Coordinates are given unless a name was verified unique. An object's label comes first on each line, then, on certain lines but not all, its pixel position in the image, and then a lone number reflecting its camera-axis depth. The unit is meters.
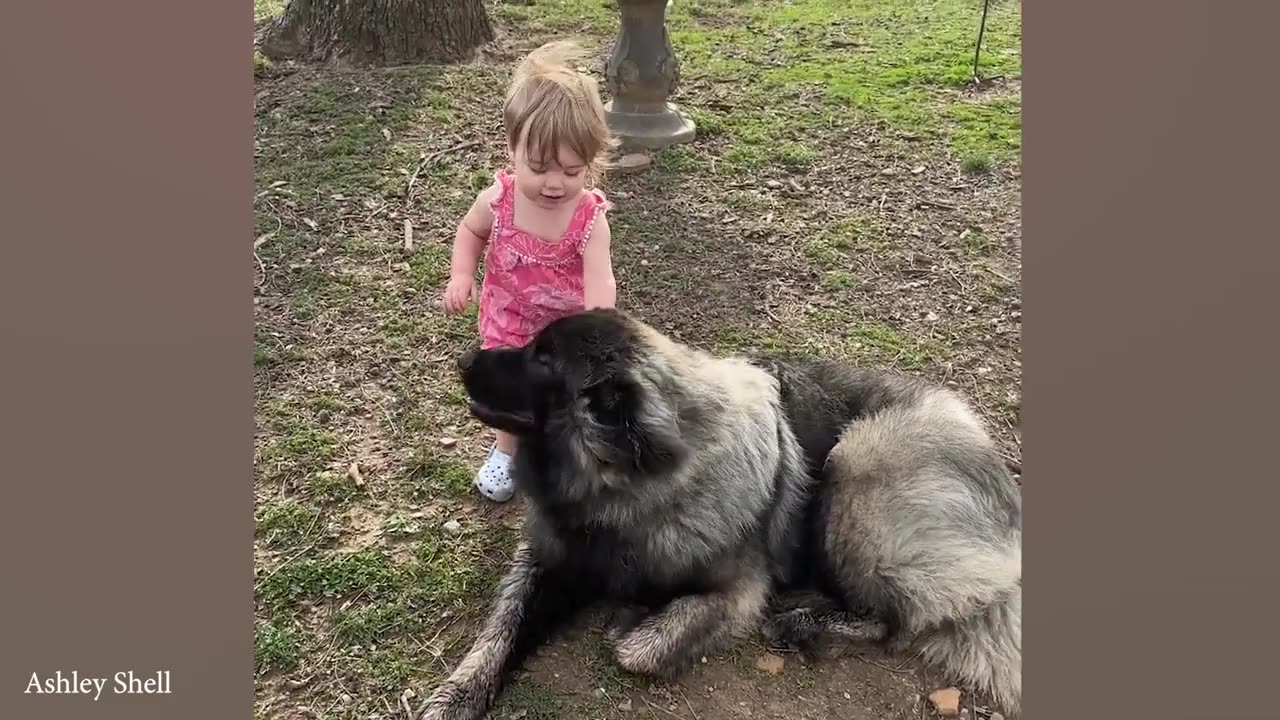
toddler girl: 3.09
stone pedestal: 5.93
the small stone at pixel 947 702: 2.95
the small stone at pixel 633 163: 5.94
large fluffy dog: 2.80
